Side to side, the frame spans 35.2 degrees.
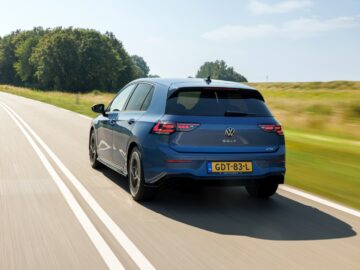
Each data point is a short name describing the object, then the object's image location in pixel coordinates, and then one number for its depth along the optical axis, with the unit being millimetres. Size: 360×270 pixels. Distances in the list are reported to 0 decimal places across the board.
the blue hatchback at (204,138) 6613
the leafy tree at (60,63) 107688
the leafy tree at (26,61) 124438
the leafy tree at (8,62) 142375
